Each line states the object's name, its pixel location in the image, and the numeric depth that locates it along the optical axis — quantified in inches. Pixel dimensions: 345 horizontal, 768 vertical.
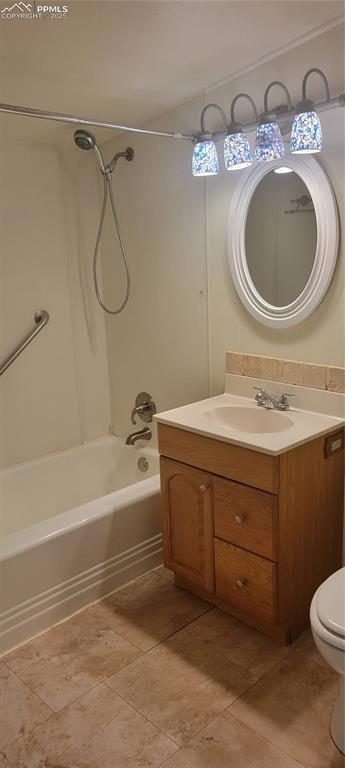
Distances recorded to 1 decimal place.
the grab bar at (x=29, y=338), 105.7
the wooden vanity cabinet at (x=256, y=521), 68.4
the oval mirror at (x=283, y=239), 74.1
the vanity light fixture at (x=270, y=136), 71.9
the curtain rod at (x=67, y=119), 64.6
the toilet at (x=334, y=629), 52.1
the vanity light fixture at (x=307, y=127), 67.7
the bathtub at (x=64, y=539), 75.6
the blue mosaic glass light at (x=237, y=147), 76.4
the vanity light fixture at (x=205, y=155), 81.0
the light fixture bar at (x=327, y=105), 67.0
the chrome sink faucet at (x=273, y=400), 81.3
